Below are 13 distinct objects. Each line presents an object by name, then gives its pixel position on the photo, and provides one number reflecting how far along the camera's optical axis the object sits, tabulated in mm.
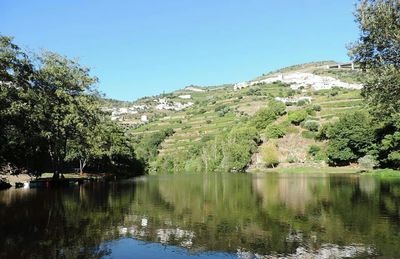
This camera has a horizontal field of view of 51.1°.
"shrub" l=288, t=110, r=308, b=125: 155250
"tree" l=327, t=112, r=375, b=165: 110688
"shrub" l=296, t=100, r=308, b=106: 188588
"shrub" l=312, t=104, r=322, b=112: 163888
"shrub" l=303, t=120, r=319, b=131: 147125
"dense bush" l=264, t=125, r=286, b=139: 152250
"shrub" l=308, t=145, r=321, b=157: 135750
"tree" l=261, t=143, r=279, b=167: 139375
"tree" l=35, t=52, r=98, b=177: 64125
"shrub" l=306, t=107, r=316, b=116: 159000
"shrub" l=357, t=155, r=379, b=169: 102312
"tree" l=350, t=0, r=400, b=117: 34156
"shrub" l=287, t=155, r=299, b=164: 138625
